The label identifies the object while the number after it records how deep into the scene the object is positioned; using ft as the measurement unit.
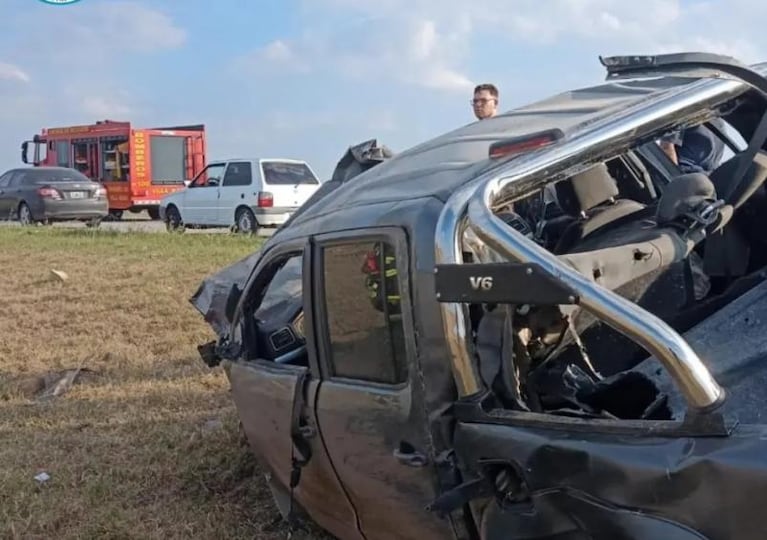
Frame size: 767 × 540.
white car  57.00
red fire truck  77.77
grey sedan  65.21
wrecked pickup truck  7.20
